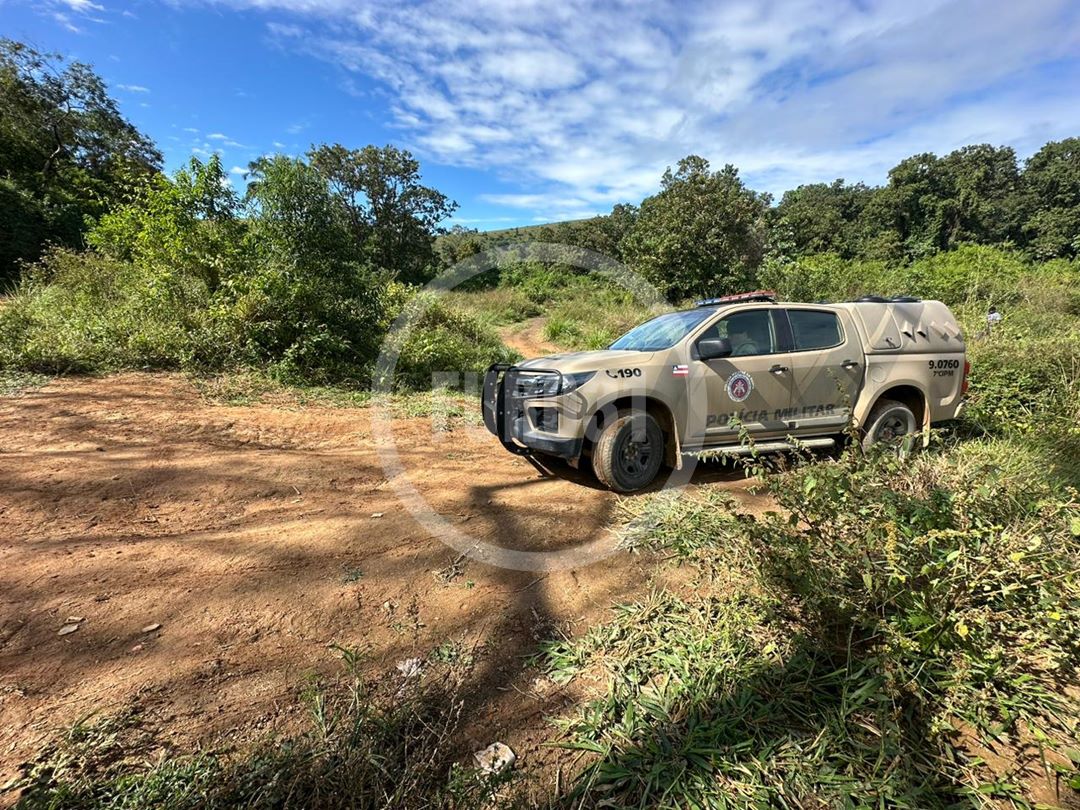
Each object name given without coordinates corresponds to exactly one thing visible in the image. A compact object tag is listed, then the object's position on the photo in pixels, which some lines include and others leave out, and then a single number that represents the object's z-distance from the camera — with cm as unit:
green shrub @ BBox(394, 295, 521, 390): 945
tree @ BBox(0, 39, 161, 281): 1700
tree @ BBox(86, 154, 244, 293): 841
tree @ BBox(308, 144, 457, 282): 2717
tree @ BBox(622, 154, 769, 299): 1853
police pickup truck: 399
